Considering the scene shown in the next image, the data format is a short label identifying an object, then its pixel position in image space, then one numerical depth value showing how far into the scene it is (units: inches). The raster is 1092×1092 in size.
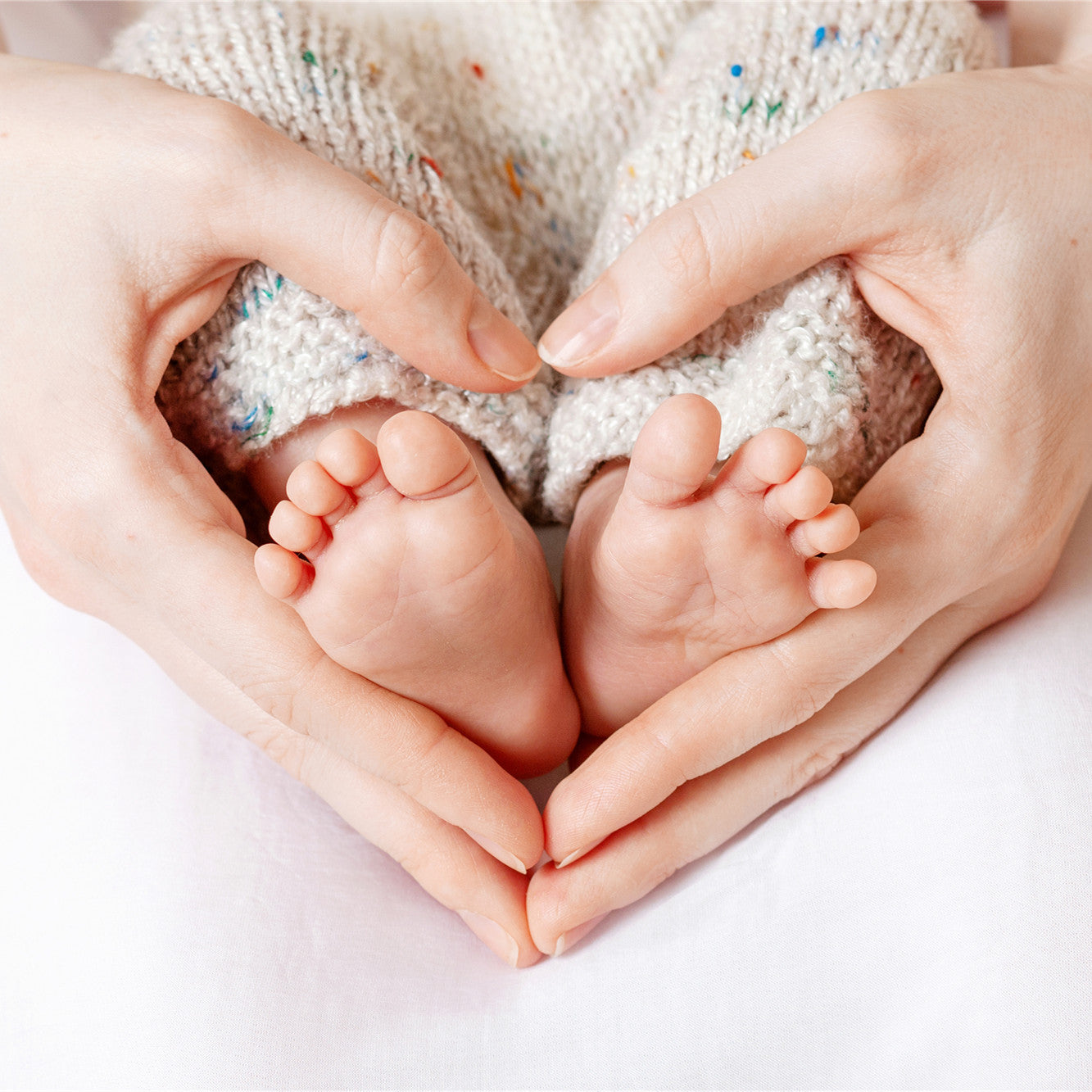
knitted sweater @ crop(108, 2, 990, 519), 16.2
